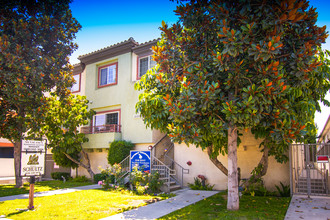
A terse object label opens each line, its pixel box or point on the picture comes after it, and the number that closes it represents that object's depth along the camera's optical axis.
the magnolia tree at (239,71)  7.07
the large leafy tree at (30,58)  13.67
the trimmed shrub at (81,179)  17.41
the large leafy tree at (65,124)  15.92
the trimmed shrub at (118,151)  15.50
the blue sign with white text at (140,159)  13.02
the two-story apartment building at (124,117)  13.27
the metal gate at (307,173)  10.62
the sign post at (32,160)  8.85
